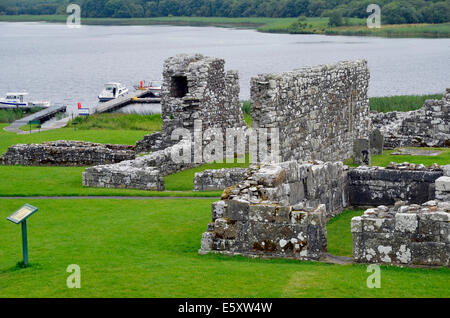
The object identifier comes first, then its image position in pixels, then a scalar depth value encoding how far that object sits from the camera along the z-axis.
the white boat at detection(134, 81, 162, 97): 77.04
